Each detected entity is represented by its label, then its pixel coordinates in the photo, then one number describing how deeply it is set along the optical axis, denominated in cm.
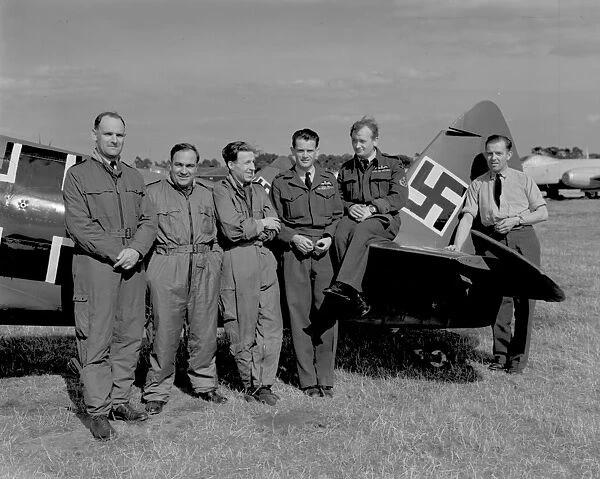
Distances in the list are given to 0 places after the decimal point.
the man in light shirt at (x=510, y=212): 573
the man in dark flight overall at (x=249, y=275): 488
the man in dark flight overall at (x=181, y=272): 466
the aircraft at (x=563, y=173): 3762
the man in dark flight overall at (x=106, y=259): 420
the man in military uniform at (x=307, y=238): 504
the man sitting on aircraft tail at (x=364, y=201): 470
